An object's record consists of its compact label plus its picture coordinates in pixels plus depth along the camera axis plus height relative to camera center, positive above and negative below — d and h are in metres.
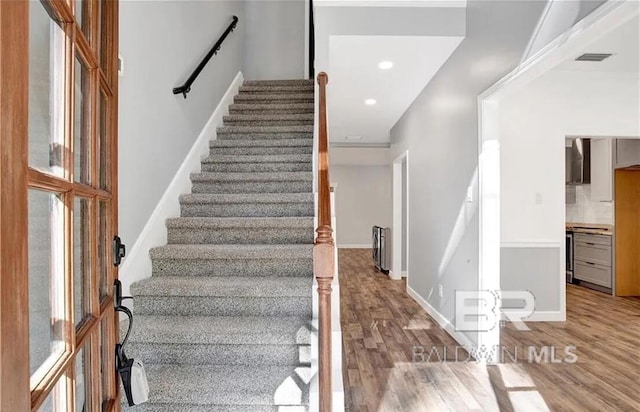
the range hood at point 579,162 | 5.83 +0.67
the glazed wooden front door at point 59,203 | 0.45 +0.01
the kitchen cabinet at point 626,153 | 4.88 +0.68
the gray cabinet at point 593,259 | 5.21 -0.79
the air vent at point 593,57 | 3.31 +1.32
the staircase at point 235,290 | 1.71 -0.46
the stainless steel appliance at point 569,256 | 5.93 -0.81
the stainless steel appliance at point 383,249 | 6.71 -0.79
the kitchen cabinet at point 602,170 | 5.30 +0.50
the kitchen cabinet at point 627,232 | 5.08 -0.38
